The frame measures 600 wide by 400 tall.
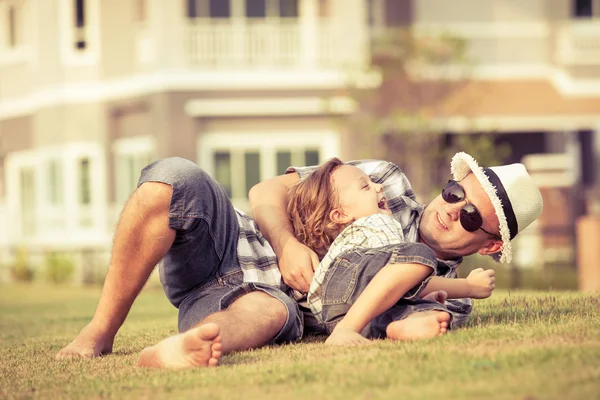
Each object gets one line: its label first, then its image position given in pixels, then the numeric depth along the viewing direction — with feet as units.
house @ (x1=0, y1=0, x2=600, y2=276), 105.72
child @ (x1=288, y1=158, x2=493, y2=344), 21.69
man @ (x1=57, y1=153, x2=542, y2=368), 22.36
